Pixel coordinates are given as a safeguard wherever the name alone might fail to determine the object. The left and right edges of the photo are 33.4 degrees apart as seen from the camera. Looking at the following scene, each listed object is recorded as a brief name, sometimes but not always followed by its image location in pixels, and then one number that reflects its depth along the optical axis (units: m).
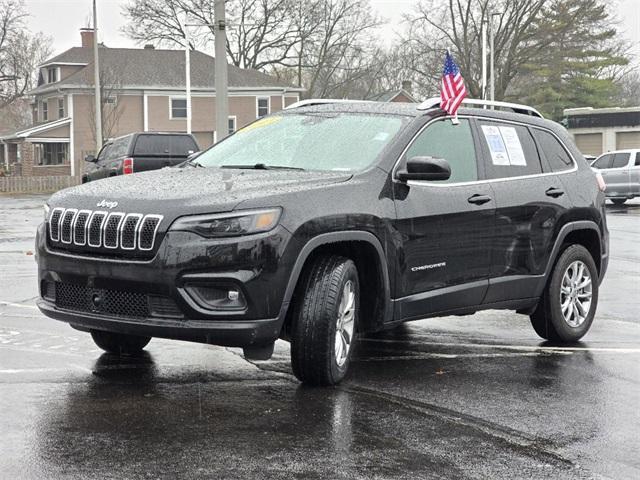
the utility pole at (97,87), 42.44
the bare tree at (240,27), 67.62
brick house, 60.56
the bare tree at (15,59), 67.69
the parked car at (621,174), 31.59
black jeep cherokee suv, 5.93
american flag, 7.54
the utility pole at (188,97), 46.99
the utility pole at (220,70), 17.34
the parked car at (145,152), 25.44
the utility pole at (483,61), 50.31
